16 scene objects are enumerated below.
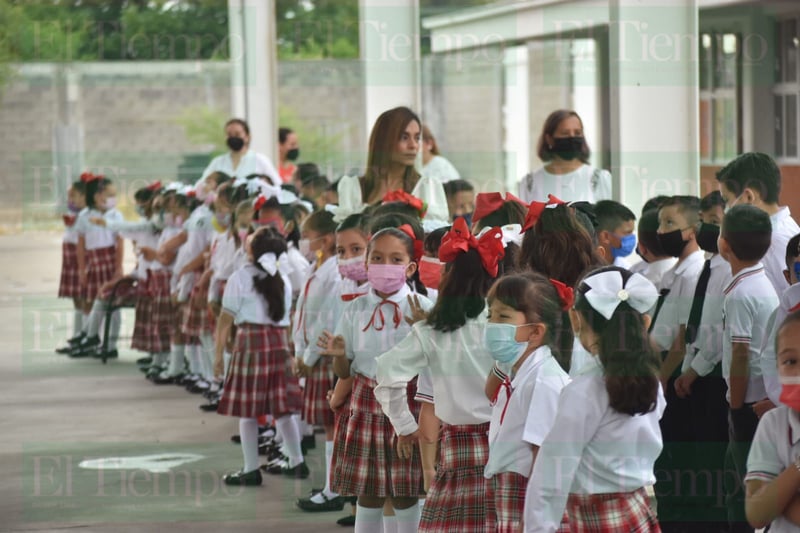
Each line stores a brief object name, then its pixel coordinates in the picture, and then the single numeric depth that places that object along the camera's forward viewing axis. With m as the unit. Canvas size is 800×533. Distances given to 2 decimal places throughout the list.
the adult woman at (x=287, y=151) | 21.20
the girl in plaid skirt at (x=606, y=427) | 5.20
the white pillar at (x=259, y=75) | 22.10
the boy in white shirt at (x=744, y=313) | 7.44
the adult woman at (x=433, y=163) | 14.65
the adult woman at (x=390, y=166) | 10.35
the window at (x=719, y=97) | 24.53
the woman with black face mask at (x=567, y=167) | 10.66
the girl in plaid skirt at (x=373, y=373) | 7.68
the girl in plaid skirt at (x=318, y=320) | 9.71
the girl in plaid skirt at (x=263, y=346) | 10.86
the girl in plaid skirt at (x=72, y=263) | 19.64
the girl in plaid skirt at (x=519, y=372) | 5.74
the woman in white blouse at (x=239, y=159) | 17.45
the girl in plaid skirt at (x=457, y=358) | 6.63
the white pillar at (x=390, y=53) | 15.71
